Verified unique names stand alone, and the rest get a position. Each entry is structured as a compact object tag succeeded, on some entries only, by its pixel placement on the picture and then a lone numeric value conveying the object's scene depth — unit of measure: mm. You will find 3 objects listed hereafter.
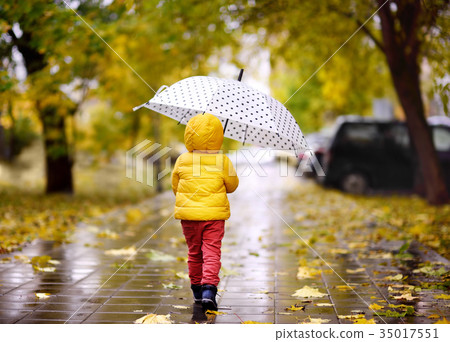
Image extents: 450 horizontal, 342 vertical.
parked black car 14672
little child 4516
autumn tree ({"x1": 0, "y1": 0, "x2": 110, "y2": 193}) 8703
